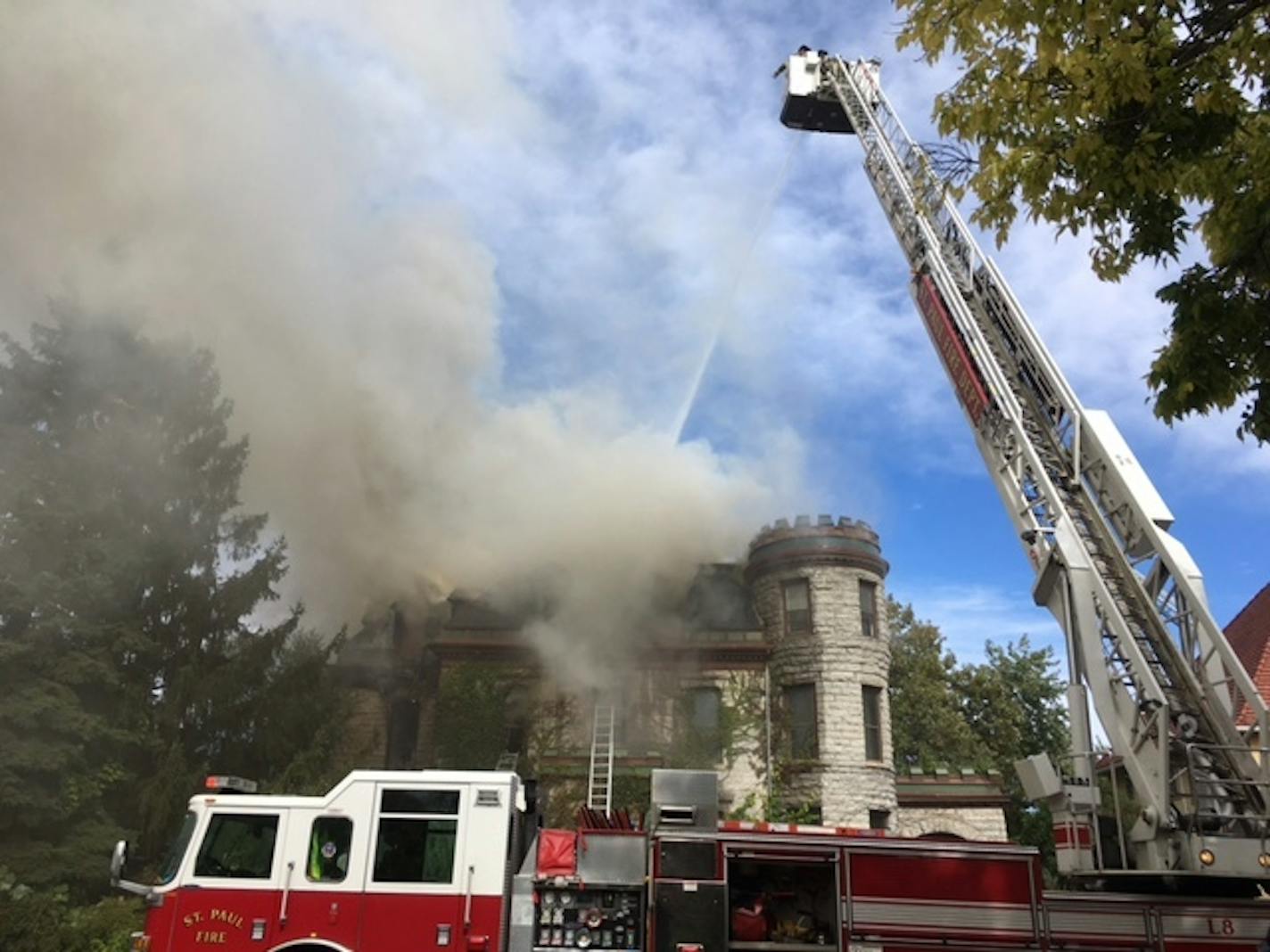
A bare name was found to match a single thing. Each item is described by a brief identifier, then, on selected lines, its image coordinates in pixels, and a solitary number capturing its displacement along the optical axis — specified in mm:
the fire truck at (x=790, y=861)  7547
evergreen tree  15383
